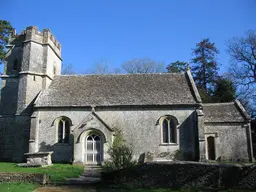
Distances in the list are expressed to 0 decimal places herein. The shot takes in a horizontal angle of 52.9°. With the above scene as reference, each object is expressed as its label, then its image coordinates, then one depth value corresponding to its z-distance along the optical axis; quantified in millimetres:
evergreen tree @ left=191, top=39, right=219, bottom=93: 45562
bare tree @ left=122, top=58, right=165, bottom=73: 49375
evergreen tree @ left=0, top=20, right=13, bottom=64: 22570
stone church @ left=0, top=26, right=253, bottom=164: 23906
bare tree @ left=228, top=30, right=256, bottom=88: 26703
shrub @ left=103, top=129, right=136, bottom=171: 16344
